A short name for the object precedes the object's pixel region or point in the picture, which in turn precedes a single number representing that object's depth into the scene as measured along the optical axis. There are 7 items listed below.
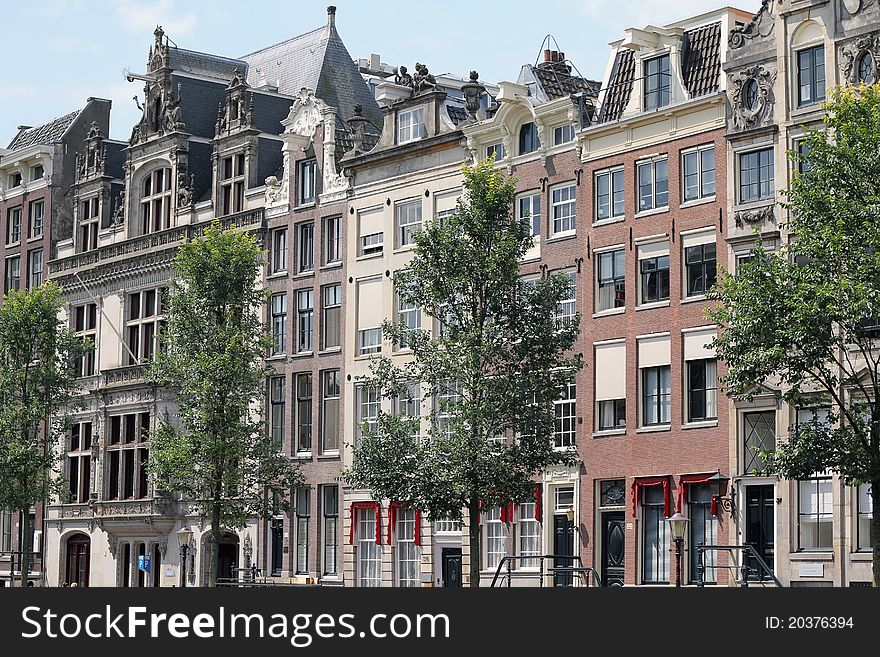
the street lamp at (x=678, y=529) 46.40
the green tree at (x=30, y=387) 65.06
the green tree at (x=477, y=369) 45.87
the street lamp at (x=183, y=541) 65.69
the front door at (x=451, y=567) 57.09
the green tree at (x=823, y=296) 37.53
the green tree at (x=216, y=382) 54.94
